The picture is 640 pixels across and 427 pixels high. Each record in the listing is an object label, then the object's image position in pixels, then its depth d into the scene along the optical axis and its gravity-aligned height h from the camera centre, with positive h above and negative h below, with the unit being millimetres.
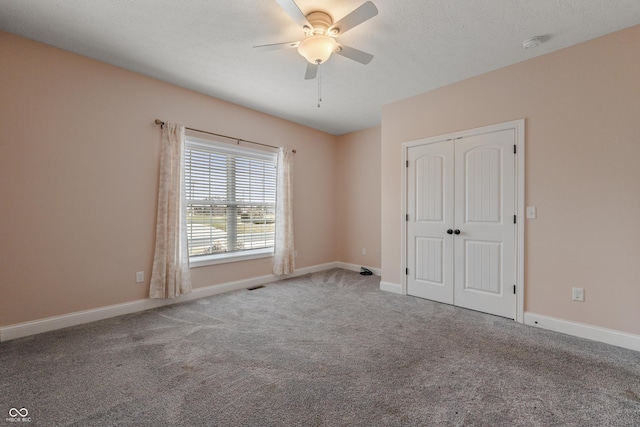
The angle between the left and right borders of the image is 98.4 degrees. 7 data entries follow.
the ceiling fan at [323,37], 2016 +1451
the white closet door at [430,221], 3533 -44
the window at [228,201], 3830 +236
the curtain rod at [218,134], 3412 +1182
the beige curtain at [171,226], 3352 -119
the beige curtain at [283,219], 4660 -35
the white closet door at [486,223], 3053 -60
